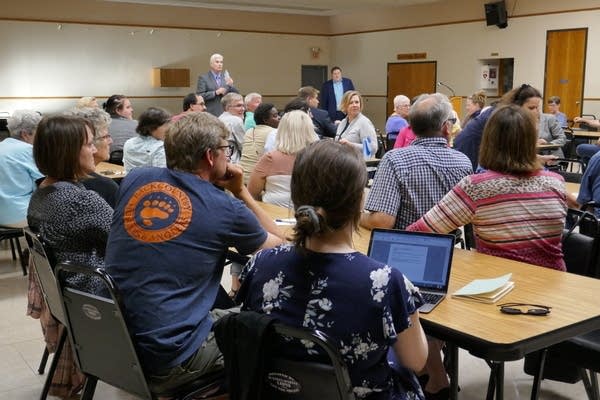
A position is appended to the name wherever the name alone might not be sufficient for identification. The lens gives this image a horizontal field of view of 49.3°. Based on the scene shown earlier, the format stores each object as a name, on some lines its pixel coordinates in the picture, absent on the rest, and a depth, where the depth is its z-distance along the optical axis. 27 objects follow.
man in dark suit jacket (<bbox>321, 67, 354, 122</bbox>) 12.24
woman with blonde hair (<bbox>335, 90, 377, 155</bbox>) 6.74
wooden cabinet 13.67
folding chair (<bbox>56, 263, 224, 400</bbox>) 1.97
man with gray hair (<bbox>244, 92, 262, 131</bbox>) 8.57
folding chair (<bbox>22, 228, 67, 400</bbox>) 2.48
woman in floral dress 1.55
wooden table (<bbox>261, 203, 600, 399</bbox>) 1.74
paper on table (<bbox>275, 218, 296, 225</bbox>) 3.10
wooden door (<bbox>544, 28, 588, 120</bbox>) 11.47
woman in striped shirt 2.54
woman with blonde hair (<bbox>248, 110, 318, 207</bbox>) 4.00
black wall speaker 12.30
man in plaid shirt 2.90
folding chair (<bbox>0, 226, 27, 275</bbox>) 4.44
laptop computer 2.09
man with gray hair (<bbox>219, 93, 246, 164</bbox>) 6.57
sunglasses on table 1.91
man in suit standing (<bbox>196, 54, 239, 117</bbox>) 10.09
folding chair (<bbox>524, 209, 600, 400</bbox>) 2.41
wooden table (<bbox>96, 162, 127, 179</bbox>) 5.05
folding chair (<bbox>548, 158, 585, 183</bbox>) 5.00
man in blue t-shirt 2.00
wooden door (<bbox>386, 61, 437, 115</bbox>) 14.06
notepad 2.05
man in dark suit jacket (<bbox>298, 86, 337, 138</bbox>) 7.77
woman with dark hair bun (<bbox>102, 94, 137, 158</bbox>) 6.32
